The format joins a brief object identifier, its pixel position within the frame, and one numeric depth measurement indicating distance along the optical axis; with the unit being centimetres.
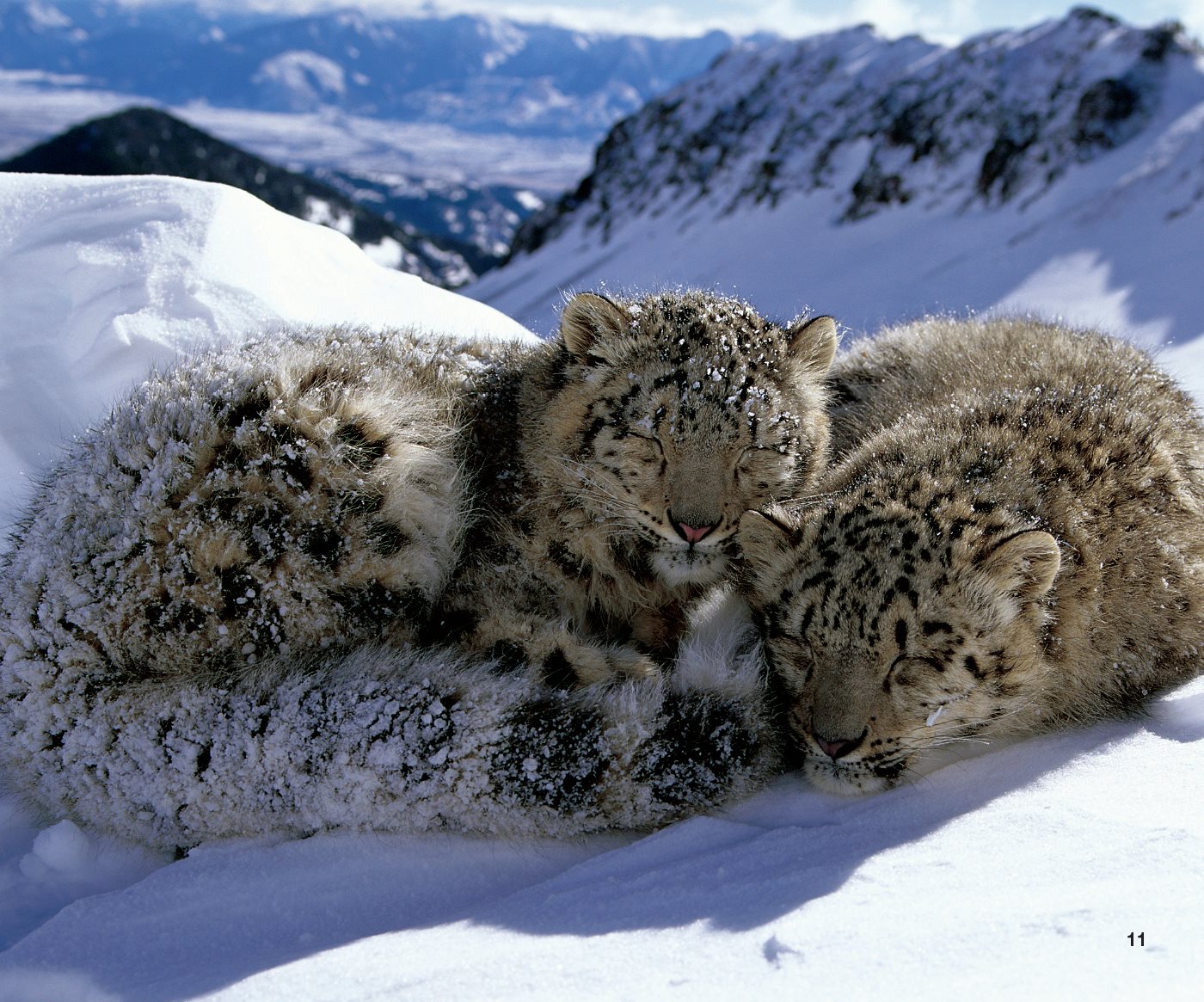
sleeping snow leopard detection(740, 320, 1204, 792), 309
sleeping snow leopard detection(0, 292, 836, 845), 302
